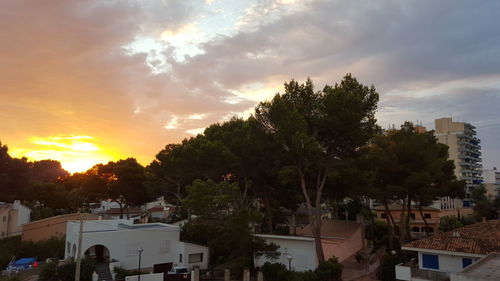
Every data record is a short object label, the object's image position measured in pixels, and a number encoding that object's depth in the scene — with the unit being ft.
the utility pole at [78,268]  58.28
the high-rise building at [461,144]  304.30
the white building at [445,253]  63.72
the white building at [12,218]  134.51
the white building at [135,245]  92.32
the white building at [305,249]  88.94
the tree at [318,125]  86.07
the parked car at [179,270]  88.33
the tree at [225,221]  80.69
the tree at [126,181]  175.42
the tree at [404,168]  106.52
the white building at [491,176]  358.31
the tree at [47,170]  287.28
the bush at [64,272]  76.89
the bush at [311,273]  75.93
